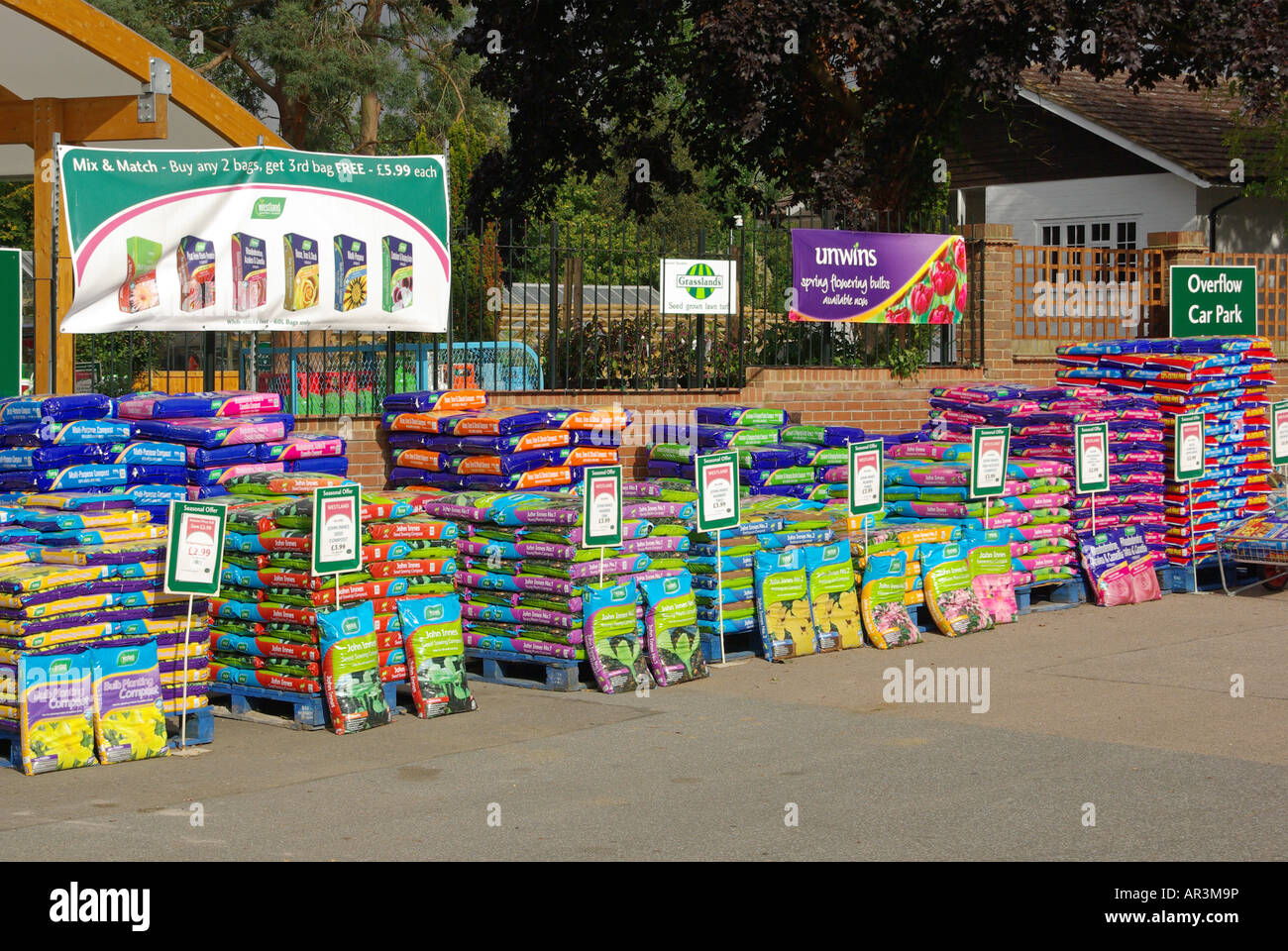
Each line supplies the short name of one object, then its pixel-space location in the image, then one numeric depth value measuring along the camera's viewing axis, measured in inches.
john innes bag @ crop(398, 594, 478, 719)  372.5
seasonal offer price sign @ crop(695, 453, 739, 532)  430.3
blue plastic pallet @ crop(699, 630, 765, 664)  441.7
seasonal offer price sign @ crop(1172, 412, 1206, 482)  573.9
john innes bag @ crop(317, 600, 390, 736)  355.9
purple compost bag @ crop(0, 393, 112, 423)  410.3
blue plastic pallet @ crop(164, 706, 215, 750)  346.9
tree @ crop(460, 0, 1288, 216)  748.0
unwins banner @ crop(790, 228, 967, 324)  658.2
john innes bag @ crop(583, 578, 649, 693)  399.5
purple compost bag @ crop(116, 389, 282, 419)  434.0
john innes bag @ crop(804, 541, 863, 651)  457.7
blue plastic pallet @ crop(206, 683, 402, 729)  361.4
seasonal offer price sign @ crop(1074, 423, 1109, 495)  545.6
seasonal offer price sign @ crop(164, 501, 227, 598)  335.0
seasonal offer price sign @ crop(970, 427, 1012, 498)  505.7
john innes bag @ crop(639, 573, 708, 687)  410.6
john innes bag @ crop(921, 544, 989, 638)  485.7
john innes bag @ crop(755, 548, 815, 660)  445.4
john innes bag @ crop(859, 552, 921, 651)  467.8
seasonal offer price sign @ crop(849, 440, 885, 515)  476.7
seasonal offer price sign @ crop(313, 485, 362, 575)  355.6
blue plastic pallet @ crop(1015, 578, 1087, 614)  530.6
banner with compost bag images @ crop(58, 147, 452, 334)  486.3
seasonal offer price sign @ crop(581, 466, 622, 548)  397.1
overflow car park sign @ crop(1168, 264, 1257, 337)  804.6
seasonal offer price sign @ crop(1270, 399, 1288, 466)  611.8
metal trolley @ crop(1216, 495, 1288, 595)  562.9
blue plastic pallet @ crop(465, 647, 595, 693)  403.5
